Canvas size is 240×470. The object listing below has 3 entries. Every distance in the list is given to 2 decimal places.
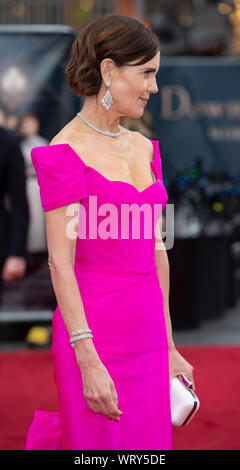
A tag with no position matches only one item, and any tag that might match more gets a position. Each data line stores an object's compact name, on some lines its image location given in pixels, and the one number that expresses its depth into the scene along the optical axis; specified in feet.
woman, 10.25
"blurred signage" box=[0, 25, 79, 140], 33.88
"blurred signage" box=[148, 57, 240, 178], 41.29
